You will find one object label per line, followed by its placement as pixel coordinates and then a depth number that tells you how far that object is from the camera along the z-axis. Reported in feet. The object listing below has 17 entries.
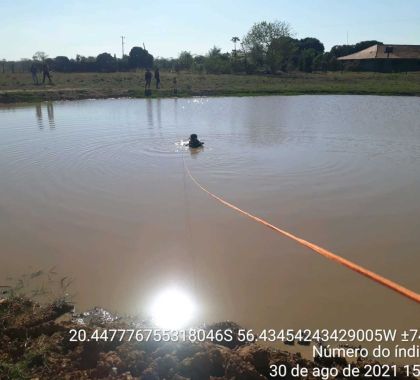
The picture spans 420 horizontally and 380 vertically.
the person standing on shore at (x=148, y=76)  82.84
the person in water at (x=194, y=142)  35.81
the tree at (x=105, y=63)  158.77
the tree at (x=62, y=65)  155.94
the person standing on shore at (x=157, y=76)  86.74
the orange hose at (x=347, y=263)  13.51
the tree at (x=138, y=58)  166.09
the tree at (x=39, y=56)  188.87
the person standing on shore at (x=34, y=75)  91.50
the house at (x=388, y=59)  157.99
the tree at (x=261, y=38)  164.43
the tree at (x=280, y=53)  155.12
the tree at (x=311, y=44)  246.35
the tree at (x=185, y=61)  156.33
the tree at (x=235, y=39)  196.60
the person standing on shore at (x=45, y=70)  91.59
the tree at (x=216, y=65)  143.95
